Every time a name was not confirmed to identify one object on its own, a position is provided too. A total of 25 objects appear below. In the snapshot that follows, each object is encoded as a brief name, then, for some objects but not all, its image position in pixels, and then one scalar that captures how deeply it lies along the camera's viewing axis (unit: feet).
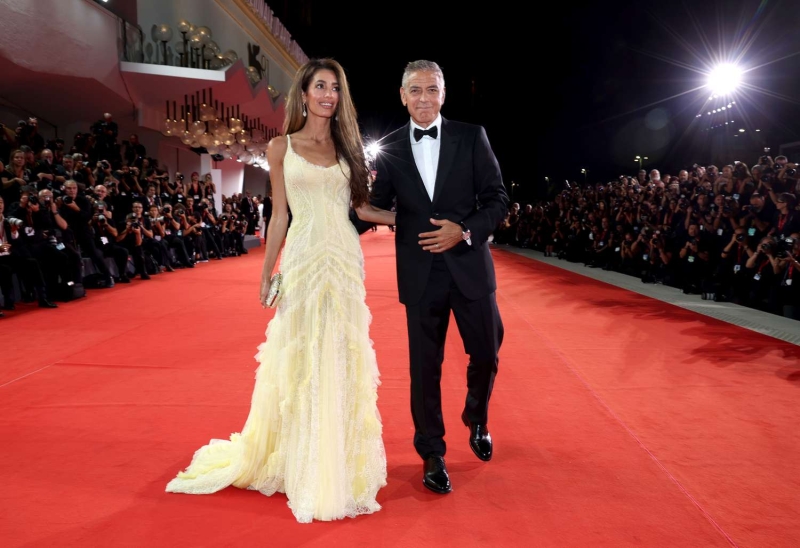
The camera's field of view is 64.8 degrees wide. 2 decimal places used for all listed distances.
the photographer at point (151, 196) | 38.39
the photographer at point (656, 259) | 32.71
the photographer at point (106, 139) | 38.70
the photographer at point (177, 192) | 44.01
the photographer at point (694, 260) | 28.81
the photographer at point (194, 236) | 42.68
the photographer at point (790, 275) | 22.59
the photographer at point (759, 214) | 24.88
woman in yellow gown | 8.33
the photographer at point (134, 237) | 33.12
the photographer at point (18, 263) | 23.81
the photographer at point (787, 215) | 23.13
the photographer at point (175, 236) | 40.27
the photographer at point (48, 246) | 25.76
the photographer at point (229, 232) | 52.27
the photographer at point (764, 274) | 23.76
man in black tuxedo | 9.00
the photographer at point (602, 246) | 42.06
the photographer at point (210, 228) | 46.68
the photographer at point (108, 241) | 31.07
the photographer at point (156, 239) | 37.29
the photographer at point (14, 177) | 26.55
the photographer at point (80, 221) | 28.14
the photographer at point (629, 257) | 37.55
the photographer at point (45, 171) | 28.19
